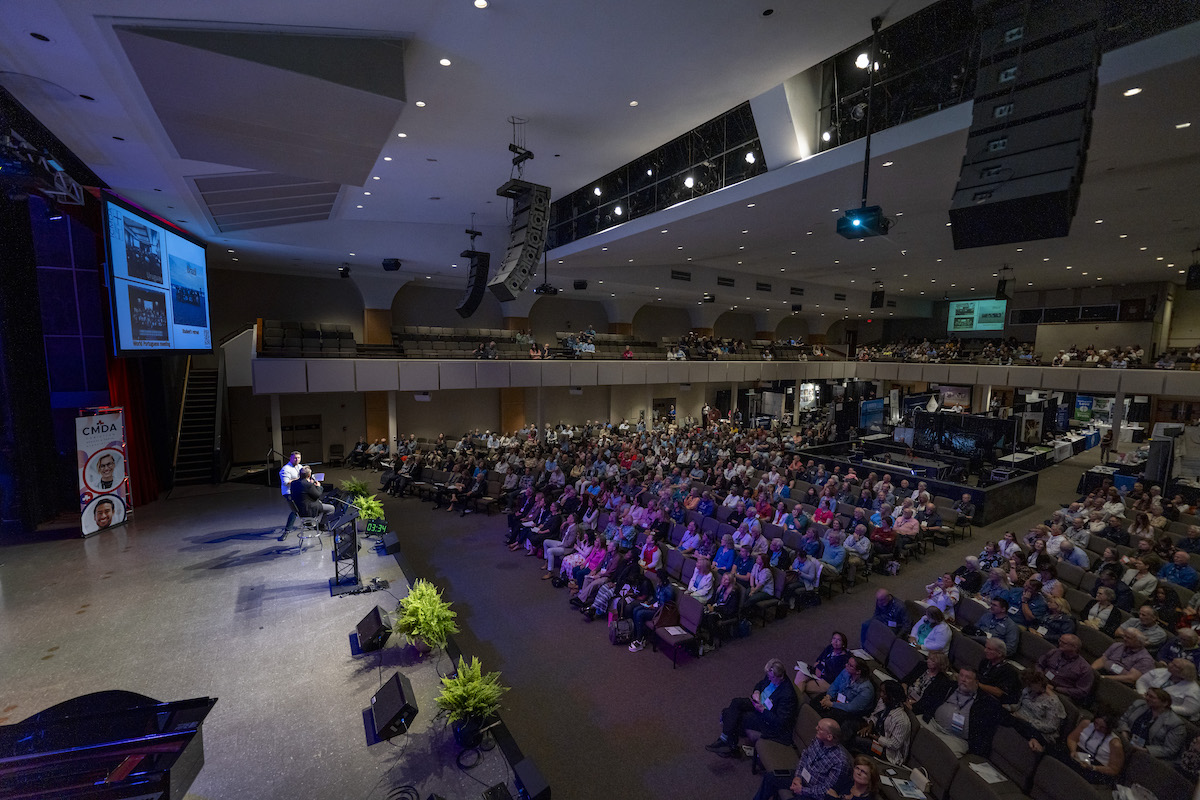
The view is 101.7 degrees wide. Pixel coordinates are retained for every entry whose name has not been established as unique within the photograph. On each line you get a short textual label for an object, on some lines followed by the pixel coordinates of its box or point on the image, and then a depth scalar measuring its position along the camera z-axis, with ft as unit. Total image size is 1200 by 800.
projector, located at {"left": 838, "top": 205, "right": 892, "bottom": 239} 19.42
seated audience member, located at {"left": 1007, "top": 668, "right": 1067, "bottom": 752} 12.62
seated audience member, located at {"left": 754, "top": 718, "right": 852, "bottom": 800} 10.78
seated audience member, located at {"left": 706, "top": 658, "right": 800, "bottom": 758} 13.46
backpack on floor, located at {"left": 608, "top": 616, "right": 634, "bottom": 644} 19.79
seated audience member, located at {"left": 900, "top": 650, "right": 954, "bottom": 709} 13.98
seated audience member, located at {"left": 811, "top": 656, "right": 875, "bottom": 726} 13.53
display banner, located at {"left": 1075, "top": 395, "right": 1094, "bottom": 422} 72.02
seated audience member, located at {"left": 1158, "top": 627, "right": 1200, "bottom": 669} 15.19
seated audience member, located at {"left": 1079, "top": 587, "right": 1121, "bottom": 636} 18.20
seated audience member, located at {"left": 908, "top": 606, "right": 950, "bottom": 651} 16.35
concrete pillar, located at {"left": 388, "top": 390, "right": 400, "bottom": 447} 53.57
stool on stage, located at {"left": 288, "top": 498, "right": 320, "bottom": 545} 26.94
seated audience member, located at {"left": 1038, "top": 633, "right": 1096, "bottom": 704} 14.15
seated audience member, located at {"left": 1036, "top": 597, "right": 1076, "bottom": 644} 17.17
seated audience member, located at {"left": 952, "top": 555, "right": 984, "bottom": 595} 21.26
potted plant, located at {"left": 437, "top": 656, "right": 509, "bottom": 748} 13.51
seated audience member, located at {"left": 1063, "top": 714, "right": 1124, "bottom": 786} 11.12
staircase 43.37
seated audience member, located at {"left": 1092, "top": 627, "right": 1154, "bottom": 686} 14.57
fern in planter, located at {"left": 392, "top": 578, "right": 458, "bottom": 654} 17.34
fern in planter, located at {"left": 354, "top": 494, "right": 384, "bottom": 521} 28.43
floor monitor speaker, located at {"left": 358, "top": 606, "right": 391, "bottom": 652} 17.57
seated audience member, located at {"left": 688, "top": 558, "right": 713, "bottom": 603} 21.03
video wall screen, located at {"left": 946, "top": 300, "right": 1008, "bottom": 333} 79.05
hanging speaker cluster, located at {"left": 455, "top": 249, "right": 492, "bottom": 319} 44.57
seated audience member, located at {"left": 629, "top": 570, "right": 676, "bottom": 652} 19.79
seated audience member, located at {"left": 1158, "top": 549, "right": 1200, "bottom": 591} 20.48
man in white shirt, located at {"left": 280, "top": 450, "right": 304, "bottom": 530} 25.90
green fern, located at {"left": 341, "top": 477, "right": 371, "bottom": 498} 33.30
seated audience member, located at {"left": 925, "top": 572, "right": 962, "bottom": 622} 19.20
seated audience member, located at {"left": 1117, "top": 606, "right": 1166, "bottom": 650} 15.99
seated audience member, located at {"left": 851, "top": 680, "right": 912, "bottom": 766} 12.30
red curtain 33.06
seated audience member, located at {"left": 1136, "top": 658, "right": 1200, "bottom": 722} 13.12
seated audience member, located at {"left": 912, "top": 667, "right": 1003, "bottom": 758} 12.54
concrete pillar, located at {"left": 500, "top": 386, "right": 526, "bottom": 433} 67.67
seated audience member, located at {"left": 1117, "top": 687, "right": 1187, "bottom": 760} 11.76
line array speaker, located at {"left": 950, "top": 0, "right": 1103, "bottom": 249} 12.44
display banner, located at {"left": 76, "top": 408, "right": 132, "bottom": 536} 27.61
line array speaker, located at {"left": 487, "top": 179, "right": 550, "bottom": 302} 27.76
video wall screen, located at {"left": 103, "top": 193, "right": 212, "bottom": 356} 25.04
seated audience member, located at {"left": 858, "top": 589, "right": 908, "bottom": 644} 17.89
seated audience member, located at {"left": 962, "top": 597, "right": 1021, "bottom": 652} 16.51
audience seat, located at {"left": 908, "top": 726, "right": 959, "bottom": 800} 11.12
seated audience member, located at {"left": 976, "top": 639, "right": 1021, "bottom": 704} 13.89
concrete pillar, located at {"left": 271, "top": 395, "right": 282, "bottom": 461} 45.44
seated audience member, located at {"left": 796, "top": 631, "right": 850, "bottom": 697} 14.80
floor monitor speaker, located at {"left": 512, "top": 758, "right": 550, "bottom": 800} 11.57
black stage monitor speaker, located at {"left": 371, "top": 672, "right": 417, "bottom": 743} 13.39
